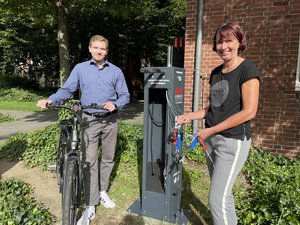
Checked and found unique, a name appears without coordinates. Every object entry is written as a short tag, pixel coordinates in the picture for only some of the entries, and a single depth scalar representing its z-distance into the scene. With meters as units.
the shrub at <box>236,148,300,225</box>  2.30
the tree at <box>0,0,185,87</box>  11.52
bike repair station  2.50
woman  1.69
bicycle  2.23
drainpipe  4.43
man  2.58
